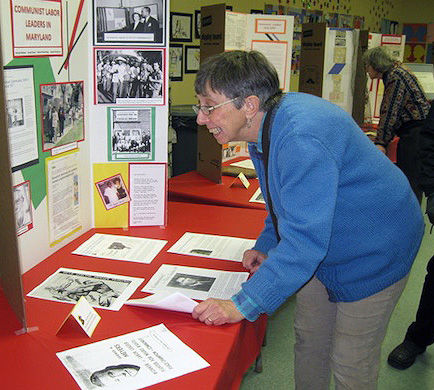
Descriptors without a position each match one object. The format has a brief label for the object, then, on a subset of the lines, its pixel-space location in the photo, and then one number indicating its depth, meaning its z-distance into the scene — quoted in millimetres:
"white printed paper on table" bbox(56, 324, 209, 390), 986
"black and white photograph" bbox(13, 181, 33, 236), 1382
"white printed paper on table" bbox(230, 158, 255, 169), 2996
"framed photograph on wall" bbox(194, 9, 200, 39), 4789
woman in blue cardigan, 1110
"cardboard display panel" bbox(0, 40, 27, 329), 1042
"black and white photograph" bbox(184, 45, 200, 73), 4818
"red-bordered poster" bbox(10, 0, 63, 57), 1316
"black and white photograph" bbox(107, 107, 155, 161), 1781
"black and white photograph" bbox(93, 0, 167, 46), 1690
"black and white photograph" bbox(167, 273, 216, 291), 1404
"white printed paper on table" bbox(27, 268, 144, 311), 1314
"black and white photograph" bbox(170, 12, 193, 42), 4520
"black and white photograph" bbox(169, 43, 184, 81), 4578
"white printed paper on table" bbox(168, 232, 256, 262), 1658
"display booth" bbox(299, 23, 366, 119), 3730
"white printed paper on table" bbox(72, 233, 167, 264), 1616
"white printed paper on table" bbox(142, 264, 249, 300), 1373
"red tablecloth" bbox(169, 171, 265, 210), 2371
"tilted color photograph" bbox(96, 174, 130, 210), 1840
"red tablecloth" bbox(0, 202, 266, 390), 1002
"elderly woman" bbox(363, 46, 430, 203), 3746
